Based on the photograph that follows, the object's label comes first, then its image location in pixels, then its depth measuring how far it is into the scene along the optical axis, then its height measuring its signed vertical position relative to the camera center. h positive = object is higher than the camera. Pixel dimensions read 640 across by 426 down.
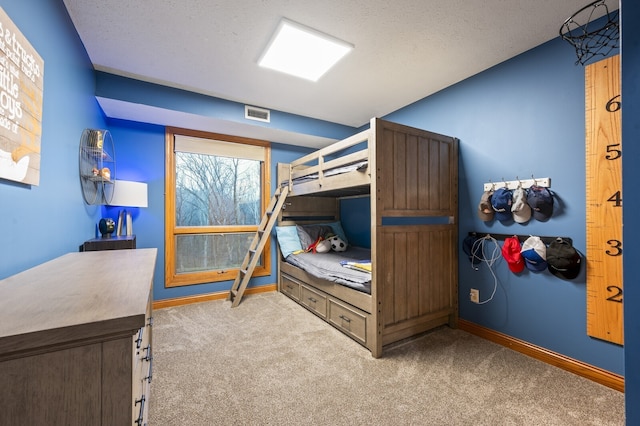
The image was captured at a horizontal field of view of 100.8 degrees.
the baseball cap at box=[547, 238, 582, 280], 1.87 -0.33
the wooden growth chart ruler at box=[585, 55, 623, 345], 1.73 +0.09
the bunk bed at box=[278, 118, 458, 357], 2.17 -0.21
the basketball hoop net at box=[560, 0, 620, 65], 1.73 +1.24
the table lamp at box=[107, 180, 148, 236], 2.62 +0.17
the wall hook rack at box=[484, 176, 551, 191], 2.07 +0.25
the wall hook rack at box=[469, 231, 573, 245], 2.00 -0.19
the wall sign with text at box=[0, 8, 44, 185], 1.11 +0.51
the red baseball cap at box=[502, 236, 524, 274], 2.16 -0.34
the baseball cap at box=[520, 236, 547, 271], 2.03 -0.31
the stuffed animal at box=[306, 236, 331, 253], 3.53 -0.45
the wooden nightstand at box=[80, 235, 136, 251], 2.08 -0.24
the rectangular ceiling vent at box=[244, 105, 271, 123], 3.24 +1.25
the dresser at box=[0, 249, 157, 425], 0.59 -0.34
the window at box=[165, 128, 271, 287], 3.33 +0.15
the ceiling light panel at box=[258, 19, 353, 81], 1.99 +1.36
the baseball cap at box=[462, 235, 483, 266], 2.49 -0.34
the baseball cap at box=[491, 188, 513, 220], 2.21 +0.10
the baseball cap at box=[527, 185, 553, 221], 2.00 +0.09
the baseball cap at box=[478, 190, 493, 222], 2.37 +0.06
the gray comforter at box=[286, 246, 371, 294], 2.31 -0.56
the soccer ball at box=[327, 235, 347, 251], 3.63 -0.42
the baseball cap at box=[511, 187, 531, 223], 2.12 +0.05
